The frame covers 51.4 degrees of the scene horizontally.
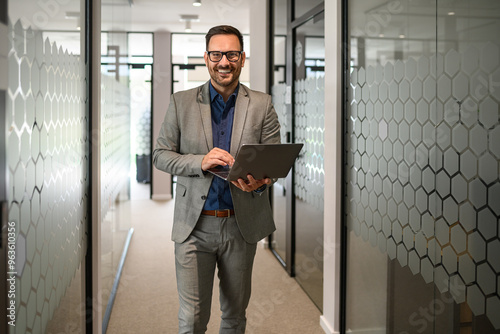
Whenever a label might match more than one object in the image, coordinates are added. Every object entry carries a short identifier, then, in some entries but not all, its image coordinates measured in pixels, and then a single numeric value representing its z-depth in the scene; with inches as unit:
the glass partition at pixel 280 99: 193.9
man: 84.9
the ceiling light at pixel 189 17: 305.7
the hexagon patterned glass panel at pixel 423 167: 72.2
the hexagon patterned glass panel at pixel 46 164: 58.5
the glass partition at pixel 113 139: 137.0
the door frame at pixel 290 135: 180.4
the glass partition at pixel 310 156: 151.3
